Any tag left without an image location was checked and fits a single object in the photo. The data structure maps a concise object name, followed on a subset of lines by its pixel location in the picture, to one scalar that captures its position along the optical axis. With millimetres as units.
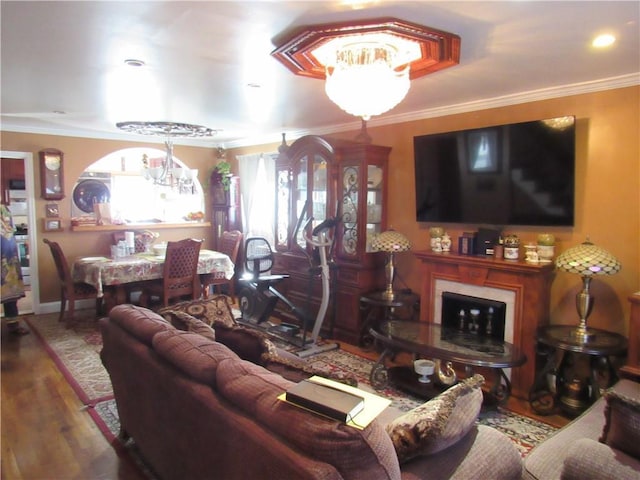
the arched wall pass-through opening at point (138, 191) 5574
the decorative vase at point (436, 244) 3960
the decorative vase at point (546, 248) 3316
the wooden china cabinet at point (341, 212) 4457
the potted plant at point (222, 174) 6734
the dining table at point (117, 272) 4828
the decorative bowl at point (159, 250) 5594
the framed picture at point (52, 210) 5602
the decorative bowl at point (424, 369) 3256
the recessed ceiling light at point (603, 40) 2256
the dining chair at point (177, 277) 5051
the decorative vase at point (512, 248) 3463
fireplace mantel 3256
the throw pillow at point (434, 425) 1403
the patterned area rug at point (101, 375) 2889
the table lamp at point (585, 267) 2820
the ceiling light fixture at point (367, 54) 2076
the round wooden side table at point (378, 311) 4188
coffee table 2898
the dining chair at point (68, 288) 4902
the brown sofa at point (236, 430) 1211
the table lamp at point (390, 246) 4086
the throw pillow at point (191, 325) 2504
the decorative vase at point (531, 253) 3352
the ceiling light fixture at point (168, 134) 5234
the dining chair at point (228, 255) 5730
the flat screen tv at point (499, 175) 3215
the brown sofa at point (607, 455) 1431
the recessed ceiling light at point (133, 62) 2705
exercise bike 4391
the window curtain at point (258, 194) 6359
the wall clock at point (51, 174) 5508
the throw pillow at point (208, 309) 2930
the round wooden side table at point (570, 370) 2836
